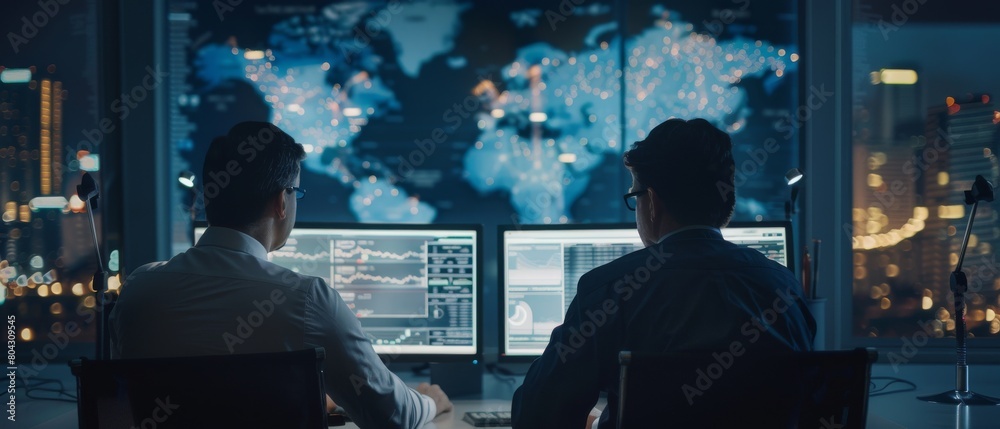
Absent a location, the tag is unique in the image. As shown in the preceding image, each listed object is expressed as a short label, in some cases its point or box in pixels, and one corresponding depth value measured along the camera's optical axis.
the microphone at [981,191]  2.25
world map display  2.78
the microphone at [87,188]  2.14
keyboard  1.91
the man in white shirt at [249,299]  1.46
